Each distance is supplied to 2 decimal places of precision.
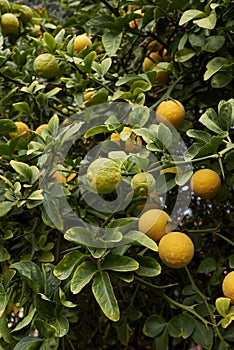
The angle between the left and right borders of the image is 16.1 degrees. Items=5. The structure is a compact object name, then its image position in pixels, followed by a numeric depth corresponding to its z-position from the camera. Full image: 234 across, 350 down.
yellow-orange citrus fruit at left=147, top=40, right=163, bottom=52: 1.30
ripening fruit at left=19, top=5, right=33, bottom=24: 1.36
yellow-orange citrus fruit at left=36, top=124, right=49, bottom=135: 1.14
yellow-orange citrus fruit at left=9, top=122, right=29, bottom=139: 1.17
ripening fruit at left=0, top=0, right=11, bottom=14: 1.31
